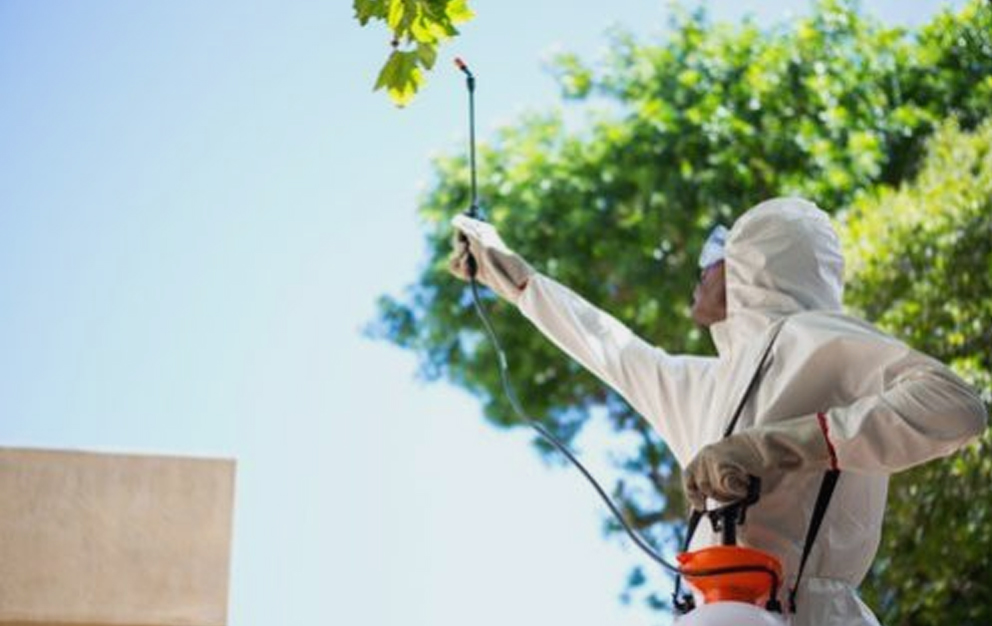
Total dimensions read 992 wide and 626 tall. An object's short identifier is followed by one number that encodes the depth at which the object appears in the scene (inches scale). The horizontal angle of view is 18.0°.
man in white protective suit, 193.1
